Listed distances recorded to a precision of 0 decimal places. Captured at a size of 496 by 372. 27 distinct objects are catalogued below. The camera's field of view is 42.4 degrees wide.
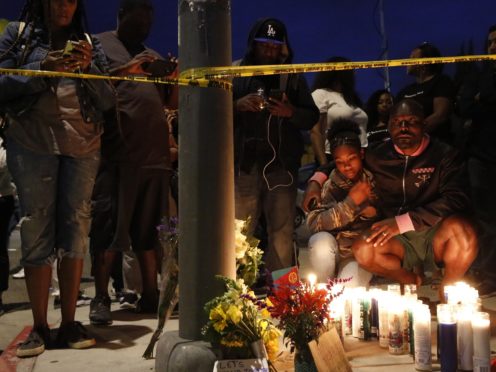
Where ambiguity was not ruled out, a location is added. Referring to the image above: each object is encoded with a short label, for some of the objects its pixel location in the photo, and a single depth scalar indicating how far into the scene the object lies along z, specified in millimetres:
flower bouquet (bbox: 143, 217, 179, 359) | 3600
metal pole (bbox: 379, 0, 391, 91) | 10490
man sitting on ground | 4469
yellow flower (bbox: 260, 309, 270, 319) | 3154
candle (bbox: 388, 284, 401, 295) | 3758
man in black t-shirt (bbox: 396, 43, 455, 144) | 5609
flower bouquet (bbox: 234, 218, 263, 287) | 3425
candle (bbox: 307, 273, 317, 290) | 3445
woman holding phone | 3709
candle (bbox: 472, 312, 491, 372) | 3037
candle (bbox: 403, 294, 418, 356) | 3541
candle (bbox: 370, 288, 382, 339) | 3965
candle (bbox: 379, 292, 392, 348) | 3713
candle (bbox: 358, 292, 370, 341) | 3975
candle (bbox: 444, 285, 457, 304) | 3514
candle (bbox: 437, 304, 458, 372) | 3102
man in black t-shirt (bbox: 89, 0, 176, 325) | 4703
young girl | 4602
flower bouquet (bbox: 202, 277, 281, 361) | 2861
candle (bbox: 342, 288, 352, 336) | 4061
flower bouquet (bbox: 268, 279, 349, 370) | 2973
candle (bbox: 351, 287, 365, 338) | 4008
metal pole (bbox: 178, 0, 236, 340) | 3033
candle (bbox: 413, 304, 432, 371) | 3264
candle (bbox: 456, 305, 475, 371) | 3148
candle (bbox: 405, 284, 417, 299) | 3723
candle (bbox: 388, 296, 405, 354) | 3604
